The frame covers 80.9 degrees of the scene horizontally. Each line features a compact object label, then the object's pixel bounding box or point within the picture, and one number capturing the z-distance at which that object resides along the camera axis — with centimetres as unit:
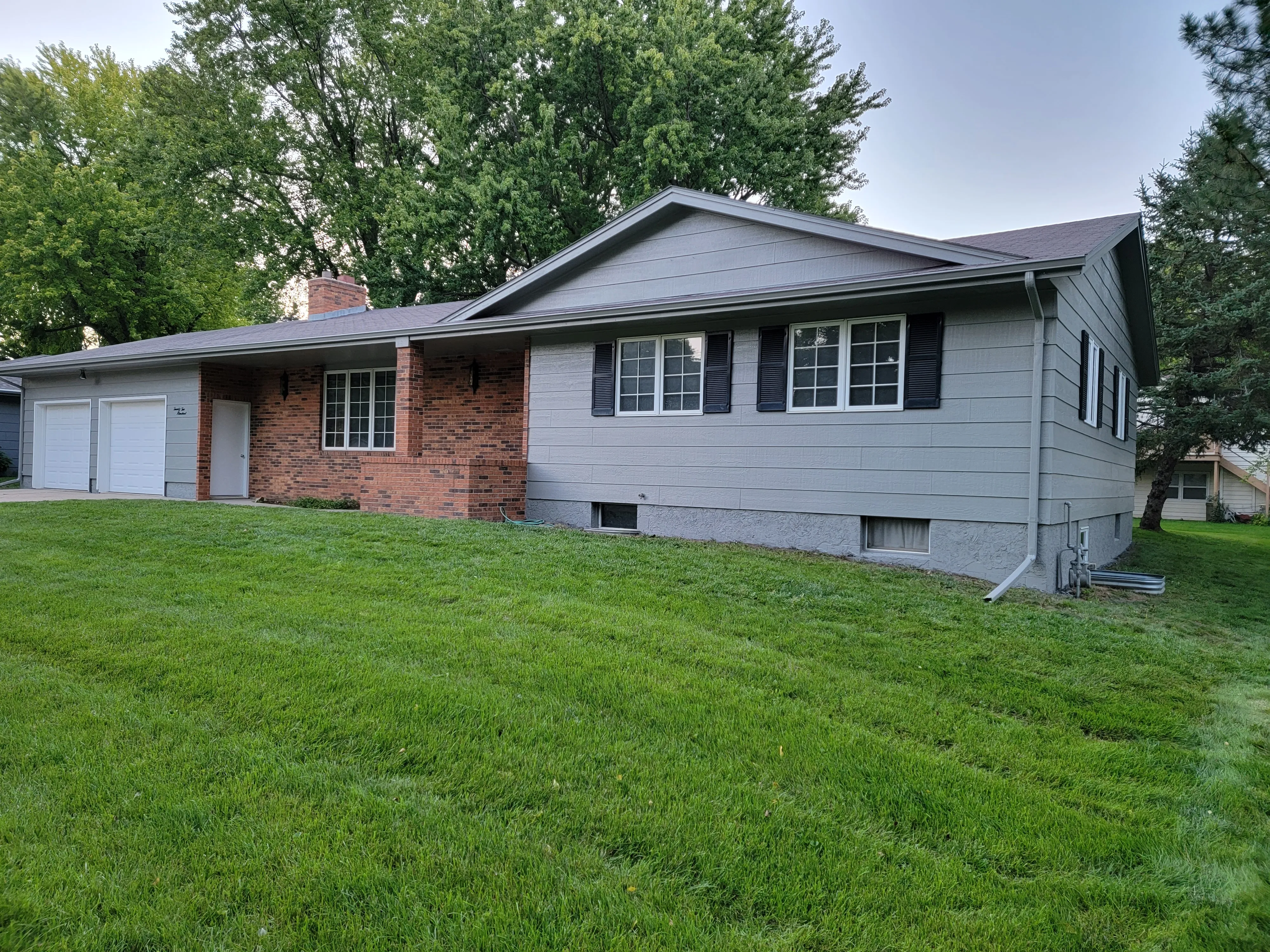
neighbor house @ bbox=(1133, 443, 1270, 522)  2733
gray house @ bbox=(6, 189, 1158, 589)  780
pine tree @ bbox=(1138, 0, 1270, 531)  1723
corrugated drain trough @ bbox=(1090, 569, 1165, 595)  802
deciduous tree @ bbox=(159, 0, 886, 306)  1994
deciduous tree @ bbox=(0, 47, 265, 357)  2486
